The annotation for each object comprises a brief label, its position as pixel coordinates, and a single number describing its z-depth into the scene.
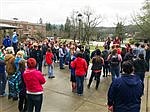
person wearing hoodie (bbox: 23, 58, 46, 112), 2.80
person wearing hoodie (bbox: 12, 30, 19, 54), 6.96
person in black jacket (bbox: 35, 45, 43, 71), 5.56
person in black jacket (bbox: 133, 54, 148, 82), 4.15
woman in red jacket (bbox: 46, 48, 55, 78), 5.58
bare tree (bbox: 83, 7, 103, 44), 25.66
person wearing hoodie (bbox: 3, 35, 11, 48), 6.97
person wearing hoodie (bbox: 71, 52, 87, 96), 4.21
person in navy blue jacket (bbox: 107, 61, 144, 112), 2.07
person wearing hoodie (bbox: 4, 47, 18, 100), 3.87
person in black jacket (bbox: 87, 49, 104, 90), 4.63
